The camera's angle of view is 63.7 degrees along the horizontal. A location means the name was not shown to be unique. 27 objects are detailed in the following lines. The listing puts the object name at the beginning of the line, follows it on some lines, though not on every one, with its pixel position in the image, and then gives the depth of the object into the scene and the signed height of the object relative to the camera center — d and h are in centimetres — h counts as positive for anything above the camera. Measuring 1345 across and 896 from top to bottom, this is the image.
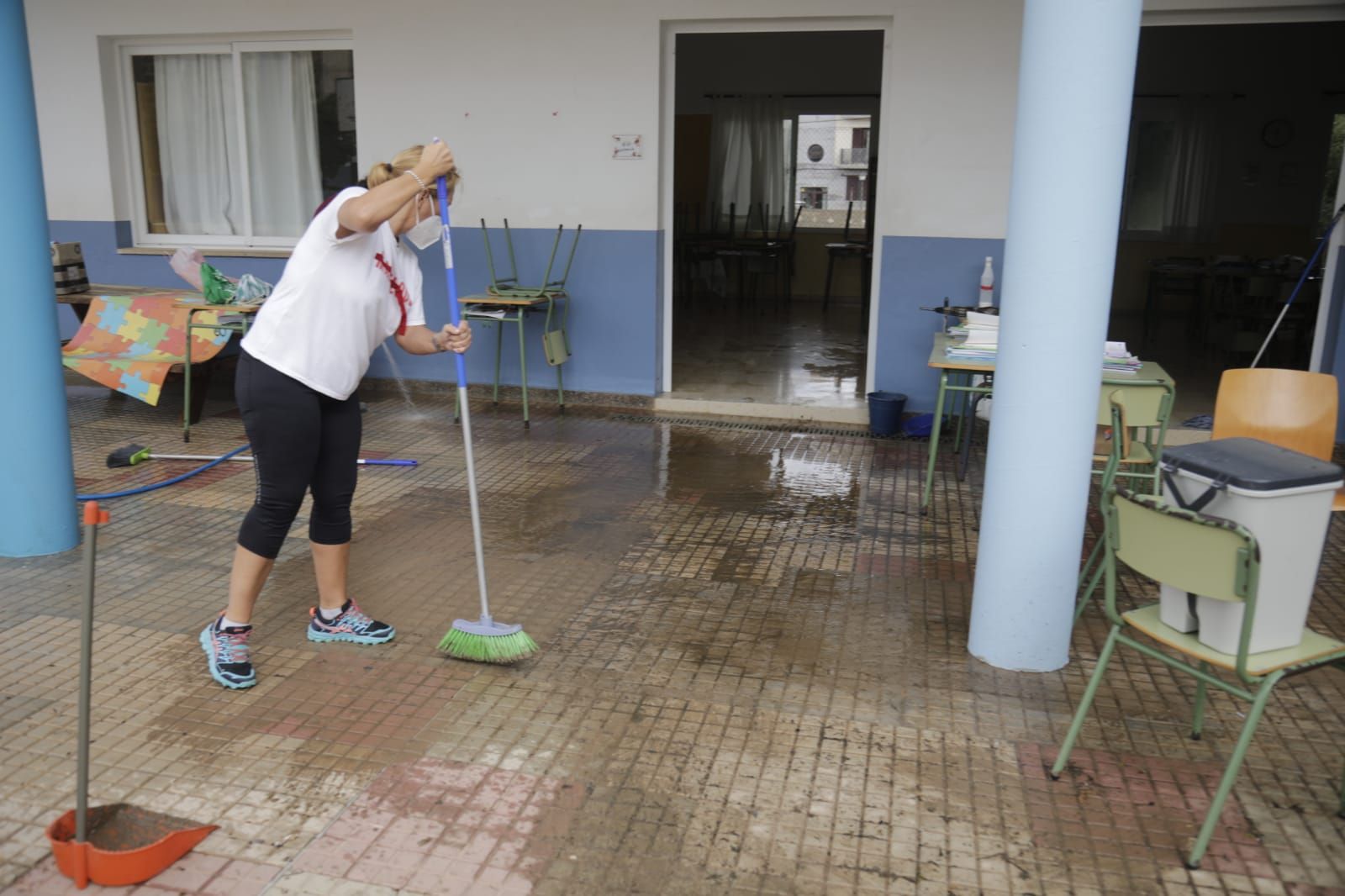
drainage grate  668 -131
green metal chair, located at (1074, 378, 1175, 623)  352 -70
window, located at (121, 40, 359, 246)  780 +49
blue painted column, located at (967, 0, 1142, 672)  304 -28
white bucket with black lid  244 -68
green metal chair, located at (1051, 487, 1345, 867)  234 -79
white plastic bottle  628 -39
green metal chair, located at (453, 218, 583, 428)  659 -61
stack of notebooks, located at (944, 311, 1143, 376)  474 -58
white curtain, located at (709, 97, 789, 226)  1358 +73
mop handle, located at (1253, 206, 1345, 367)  606 -15
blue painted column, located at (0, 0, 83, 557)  402 -58
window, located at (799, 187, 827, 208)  1407 +22
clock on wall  1188 +96
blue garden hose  506 -133
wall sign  691 +41
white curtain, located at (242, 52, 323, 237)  781 +47
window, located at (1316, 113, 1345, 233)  1190 +59
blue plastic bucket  650 -116
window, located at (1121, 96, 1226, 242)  1215 +58
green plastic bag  631 -47
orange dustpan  222 -138
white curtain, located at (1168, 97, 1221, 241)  1211 +54
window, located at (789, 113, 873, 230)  1367 +58
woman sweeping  307 -41
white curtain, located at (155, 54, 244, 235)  795 +44
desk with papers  461 -63
